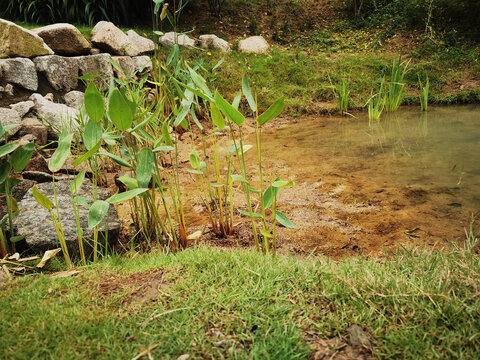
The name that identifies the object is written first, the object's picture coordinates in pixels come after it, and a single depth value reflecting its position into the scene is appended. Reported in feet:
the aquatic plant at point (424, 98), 14.23
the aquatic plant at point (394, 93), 13.71
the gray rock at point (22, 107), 10.16
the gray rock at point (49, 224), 5.25
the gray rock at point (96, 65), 13.88
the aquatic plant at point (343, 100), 15.01
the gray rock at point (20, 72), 11.38
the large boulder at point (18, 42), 11.60
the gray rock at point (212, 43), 20.11
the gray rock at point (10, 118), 8.94
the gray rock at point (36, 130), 9.32
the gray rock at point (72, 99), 12.82
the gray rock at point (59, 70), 12.48
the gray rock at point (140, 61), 15.83
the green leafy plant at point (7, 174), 4.82
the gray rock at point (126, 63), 15.09
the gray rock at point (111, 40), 15.08
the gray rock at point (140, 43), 16.70
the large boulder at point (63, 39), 13.55
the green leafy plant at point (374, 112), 13.74
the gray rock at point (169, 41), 18.65
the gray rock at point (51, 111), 10.17
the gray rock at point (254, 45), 20.78
